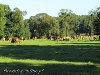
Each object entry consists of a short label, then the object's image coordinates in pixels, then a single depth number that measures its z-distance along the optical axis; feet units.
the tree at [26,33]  398.21
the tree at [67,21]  480.23
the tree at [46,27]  433.89
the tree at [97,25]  297.53
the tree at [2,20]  336.53
